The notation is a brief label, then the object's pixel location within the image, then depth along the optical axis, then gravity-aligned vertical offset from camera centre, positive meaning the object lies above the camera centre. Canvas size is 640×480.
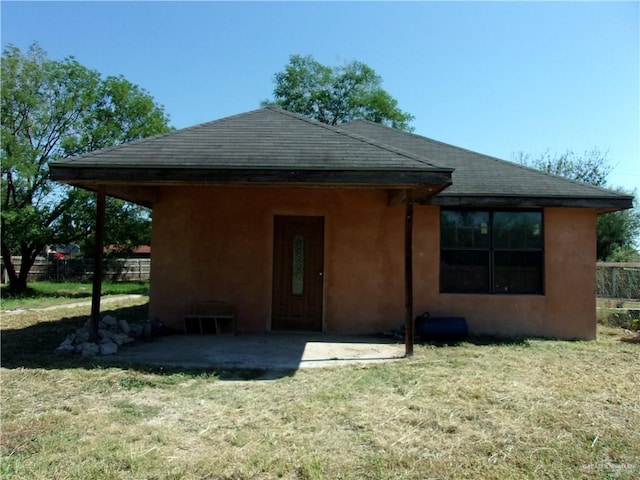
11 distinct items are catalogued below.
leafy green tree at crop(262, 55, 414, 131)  30.38 +11.17
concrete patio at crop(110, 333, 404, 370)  6.48 -1.32
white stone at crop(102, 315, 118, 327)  8.04 -1.00
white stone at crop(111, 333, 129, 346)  7.41 -1.19
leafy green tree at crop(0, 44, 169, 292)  16.32 +4.57
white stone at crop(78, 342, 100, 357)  6.74 -1.24
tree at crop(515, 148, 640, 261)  23.23 +1.66
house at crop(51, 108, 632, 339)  9.22 +0.16
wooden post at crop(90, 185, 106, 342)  7.16 +0.03
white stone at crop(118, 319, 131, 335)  8.00 -1.09
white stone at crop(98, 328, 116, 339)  7.41 -1.12
